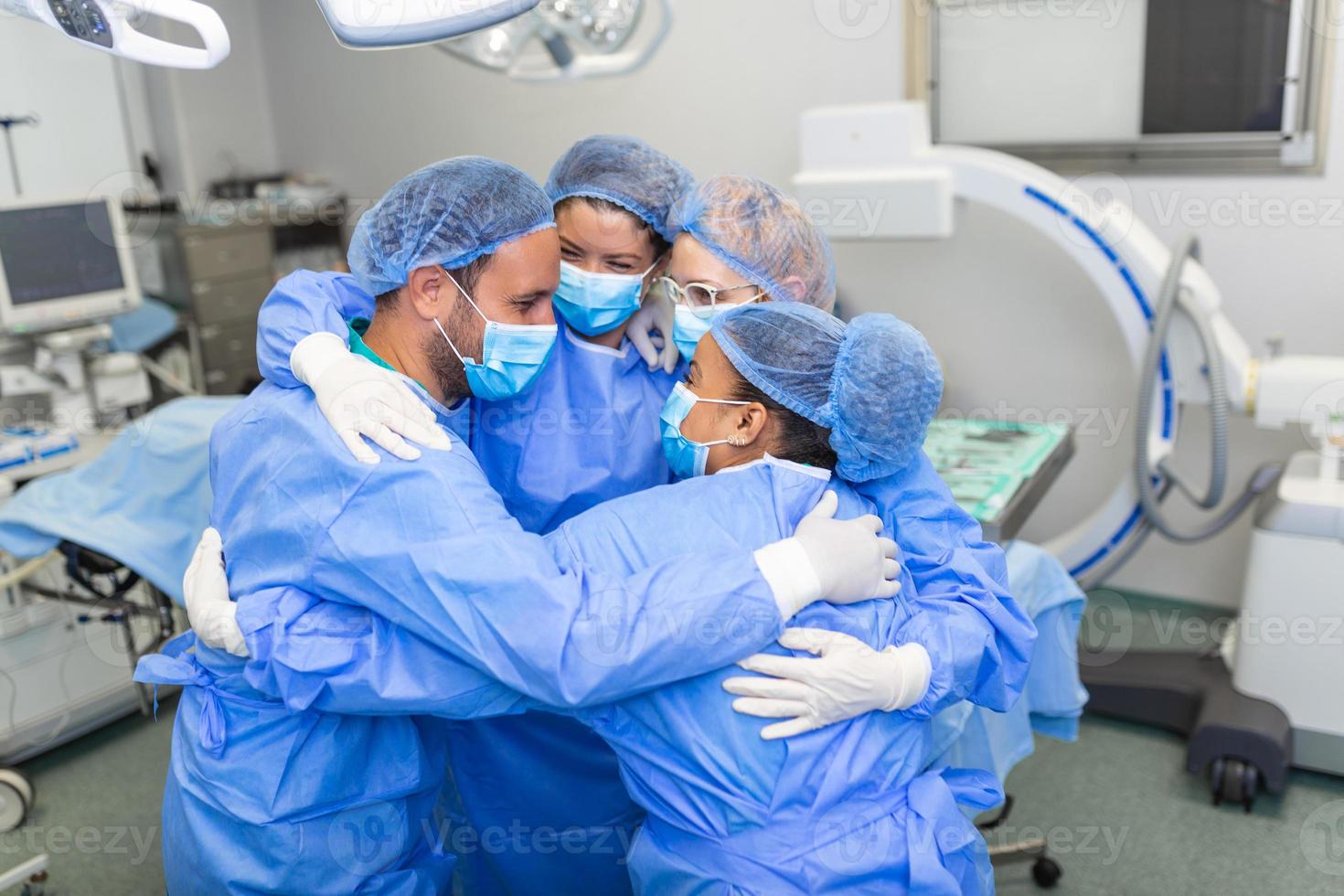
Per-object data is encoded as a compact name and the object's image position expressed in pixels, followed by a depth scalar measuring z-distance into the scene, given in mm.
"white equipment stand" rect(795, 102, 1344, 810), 2357
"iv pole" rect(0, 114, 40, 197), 3149
